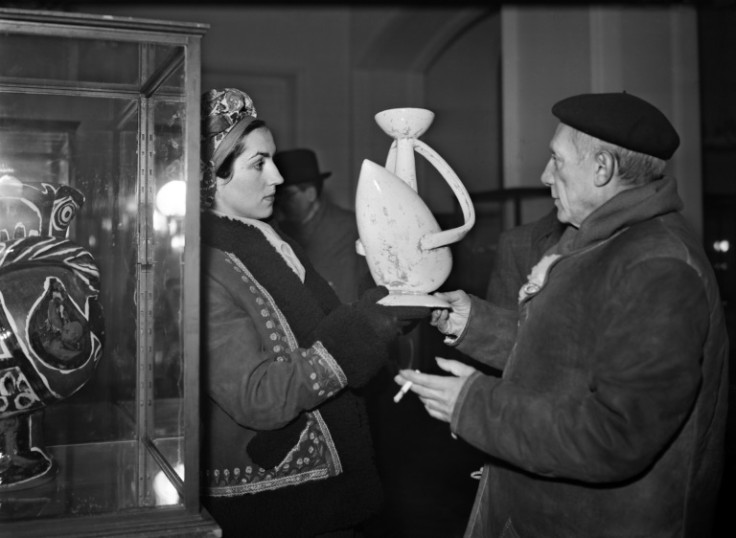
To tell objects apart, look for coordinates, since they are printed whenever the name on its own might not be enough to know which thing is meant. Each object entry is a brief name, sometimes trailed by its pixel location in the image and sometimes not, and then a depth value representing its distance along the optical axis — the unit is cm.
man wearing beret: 117
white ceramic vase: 142
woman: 139
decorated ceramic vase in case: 136
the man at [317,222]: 429
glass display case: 121
